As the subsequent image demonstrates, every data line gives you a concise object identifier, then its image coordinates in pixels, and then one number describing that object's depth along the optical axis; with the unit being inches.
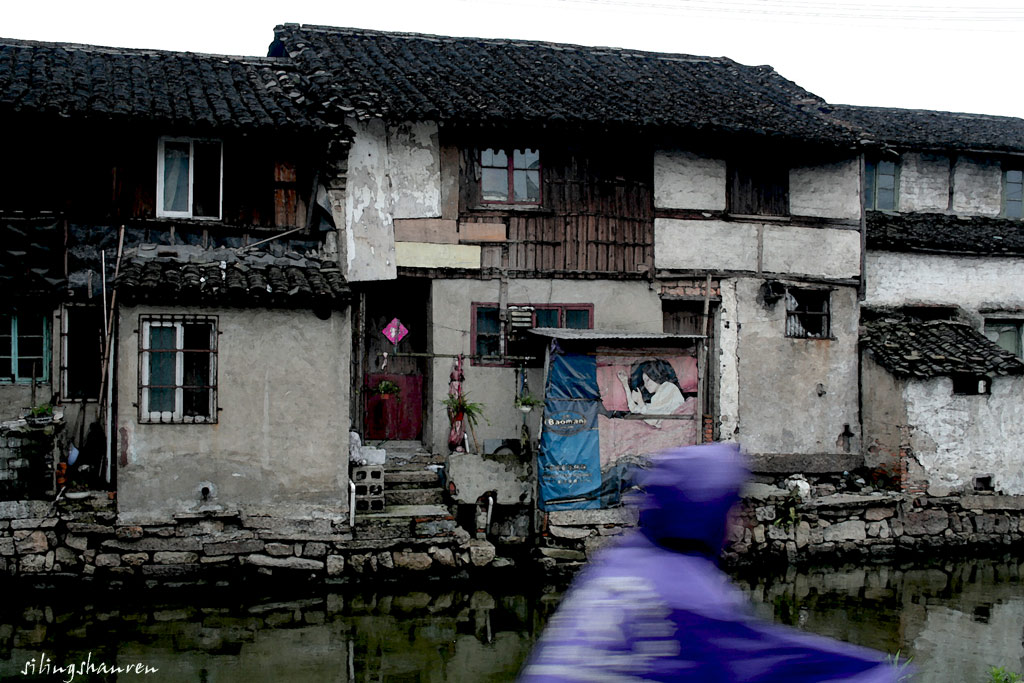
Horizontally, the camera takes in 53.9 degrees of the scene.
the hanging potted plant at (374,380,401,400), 637.3
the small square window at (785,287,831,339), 684.7
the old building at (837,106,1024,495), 642.2
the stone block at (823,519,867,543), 602.2
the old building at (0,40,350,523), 502.6
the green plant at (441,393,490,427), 594.5
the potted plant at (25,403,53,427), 486.6
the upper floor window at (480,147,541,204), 631.2
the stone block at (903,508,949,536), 617.6
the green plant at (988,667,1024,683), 324.2
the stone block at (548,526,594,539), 544.1
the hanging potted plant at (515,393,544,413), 595.5
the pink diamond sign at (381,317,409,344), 633.5
